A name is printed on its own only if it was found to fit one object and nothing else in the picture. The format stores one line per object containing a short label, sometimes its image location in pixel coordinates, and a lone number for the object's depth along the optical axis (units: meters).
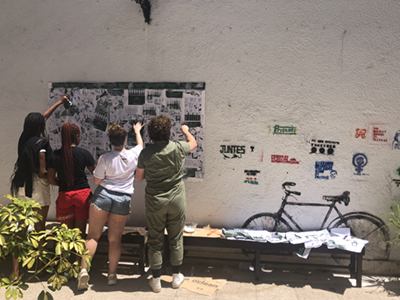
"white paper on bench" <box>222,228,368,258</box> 3.62
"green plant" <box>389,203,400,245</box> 3.92
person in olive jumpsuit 3.39
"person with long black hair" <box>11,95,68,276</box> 3.56
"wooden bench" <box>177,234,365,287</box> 3.63
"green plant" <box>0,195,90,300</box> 1.98
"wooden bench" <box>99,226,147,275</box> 3.82
